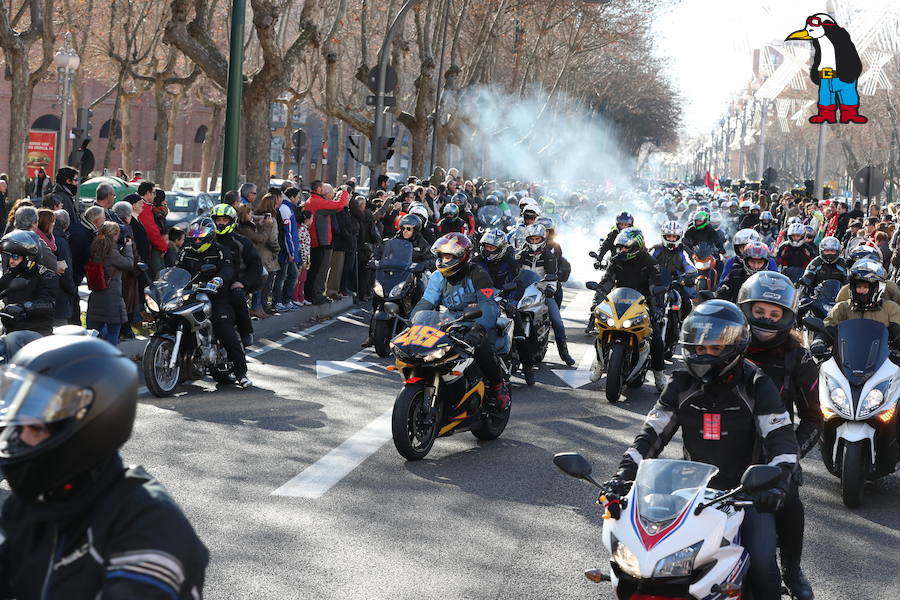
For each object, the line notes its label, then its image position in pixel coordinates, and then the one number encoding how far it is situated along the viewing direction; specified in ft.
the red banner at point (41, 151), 143.44
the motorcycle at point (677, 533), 14.44
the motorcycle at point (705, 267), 65.31
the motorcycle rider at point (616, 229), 58.29
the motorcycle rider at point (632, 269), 45.42
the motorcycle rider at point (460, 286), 34.01
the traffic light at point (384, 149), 89.66
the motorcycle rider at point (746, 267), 46.06
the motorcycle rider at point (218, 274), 40.16
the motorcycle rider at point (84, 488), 8.89
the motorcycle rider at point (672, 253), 54.70
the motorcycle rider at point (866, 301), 32.65
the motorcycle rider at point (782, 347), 20.99
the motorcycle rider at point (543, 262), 49.39
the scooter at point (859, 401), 27.50
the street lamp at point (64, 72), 85.81
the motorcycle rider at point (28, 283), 33.68
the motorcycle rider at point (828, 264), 47.16
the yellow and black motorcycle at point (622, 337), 40.75
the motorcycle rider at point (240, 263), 40.75
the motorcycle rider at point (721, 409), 17.20
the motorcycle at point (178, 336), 38.34
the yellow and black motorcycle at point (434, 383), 30.27
